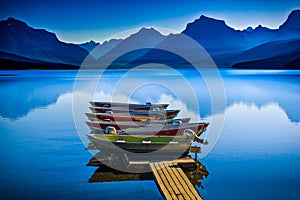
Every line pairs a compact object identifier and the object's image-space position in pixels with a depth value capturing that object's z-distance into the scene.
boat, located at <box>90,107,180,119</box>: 15.49
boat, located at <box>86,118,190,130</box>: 12.97
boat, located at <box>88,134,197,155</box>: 10.72
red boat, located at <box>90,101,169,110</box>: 17.30
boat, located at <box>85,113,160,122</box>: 14.53
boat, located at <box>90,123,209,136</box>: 11.75
